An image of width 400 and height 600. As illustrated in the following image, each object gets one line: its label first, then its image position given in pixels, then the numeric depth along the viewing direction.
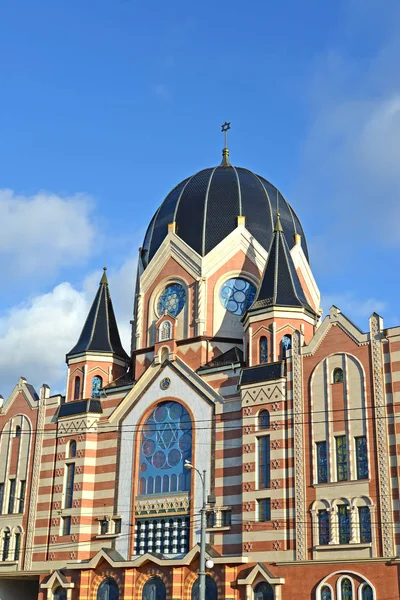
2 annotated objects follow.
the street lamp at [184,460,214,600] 34.06
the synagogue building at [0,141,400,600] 37.91
